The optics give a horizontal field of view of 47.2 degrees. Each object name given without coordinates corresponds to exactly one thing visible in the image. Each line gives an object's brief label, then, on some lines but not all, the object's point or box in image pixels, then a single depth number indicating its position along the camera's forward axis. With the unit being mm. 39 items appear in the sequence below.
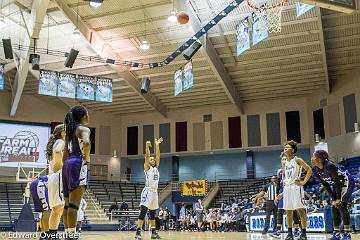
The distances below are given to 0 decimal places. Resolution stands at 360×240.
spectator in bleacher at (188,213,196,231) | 23105
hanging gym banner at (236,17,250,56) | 16266
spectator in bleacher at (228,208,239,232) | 20855
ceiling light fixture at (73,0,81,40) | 19766
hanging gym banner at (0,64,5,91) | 20475
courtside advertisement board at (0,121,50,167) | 27703
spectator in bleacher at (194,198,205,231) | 22125
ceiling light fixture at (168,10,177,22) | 17766
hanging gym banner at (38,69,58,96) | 20875
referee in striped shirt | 12433
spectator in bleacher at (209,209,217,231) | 21872
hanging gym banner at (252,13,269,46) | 15005
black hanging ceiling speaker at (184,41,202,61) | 18438
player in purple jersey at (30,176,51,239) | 6070
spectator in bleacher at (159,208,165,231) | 23964
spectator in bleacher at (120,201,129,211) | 25330
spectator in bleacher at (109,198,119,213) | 25656
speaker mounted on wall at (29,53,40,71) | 18547
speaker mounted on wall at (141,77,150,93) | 21672
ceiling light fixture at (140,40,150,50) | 20648
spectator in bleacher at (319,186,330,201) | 14779
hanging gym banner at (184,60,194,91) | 20344
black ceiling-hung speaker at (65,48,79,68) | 18875
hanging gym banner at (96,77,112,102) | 22422
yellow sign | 28536
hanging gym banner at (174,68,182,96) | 21359
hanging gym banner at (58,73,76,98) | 21406
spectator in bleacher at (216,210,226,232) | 21156
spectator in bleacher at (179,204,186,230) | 23656
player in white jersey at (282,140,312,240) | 7504
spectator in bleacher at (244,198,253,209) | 21431
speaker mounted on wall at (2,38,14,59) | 17250
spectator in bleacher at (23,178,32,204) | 17608
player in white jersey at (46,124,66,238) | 5398
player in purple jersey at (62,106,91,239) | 4457
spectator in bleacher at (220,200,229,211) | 22669
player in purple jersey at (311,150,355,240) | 7035
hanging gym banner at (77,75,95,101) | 21953
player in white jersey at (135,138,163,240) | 9039
